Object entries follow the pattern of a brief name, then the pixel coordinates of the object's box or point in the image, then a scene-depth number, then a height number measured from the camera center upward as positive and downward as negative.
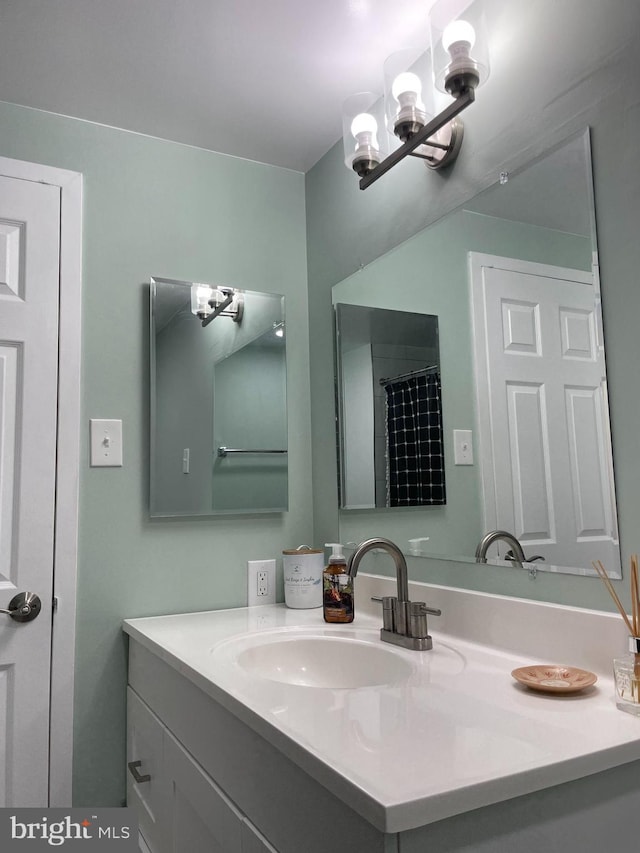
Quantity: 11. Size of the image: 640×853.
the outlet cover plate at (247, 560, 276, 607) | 1.87 -0.27
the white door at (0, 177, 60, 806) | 1.56 +0.09
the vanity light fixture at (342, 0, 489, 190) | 1.24 +0.85
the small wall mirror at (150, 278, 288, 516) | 1.81 +0.27
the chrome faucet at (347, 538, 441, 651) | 1.29 -0.26
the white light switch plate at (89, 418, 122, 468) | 1.72 +0.14
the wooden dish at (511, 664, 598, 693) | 0.96 -0.31
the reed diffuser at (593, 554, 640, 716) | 0.89 -0.27
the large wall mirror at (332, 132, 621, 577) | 1.10 +0.23
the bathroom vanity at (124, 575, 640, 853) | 0.71 -0.33
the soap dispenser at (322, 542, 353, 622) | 1.57 -0.26
